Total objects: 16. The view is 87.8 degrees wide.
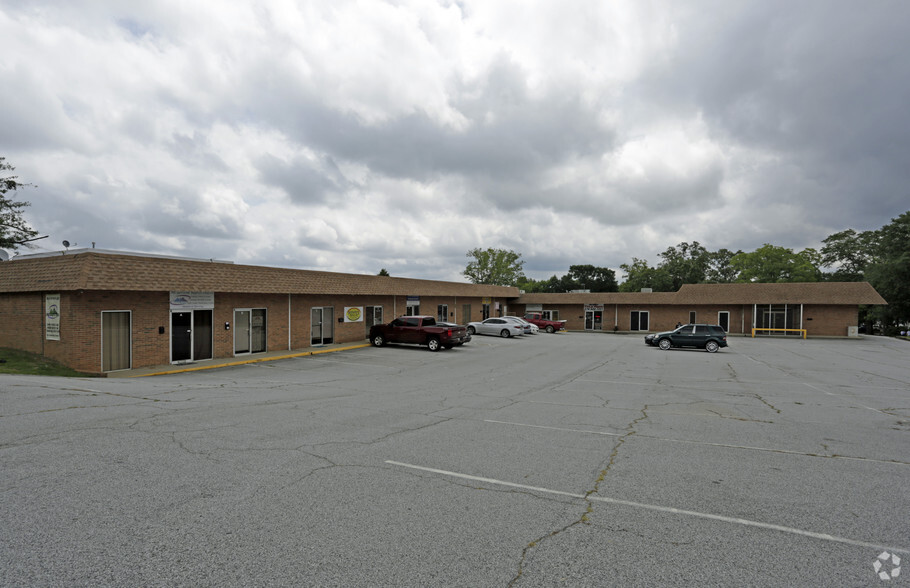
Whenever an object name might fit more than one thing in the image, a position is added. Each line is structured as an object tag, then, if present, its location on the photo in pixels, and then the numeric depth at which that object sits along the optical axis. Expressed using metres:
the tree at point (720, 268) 83.44
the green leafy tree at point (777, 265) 66.69
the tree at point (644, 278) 83.25
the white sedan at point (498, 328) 35.72
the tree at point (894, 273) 48.34
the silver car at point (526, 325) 38.34
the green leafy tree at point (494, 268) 88.81
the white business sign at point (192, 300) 17.53
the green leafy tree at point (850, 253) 66.38
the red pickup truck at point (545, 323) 44.12
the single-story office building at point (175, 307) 14.97
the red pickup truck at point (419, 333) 25.02
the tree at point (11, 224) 34.09
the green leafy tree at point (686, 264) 83.12
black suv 26.77
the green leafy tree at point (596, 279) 105.25
